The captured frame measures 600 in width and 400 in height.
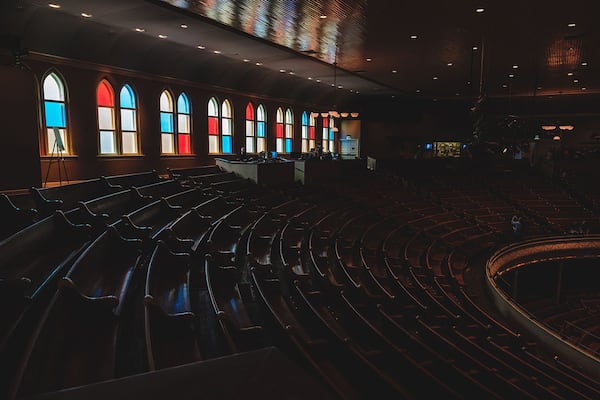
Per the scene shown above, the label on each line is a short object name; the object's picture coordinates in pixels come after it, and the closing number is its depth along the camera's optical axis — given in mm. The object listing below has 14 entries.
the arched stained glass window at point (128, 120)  11352
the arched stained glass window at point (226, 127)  15047
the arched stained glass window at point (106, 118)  10773
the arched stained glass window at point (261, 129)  16922
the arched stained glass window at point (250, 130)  16344
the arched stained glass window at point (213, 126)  14477
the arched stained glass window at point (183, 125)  13180
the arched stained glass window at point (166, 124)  12602
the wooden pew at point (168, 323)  2488
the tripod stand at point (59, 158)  9492
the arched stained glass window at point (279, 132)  18047
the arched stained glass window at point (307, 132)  20234
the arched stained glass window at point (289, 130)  18953
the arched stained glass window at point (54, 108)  9461
